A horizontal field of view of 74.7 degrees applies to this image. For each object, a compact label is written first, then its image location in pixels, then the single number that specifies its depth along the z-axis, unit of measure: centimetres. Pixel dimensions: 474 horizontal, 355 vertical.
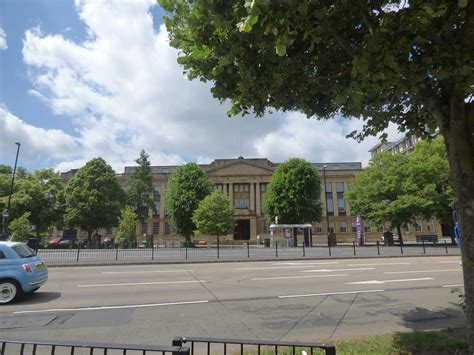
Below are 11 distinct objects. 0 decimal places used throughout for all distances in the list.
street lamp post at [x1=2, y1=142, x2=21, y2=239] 2997
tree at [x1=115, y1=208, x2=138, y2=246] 3675
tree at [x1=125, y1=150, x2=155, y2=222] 6253
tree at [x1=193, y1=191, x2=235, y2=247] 4325
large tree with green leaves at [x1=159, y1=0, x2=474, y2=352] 393
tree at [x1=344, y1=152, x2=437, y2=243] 3728
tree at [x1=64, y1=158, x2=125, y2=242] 4675
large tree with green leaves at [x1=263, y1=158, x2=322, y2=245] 4912
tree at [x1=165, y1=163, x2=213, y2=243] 4981
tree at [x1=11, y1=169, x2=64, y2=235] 4503
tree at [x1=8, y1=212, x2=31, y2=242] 2941
